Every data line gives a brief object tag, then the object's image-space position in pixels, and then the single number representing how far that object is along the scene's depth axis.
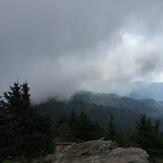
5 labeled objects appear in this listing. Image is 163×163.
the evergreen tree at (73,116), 34.21
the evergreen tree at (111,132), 19.03
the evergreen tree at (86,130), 16.85
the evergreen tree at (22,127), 13.48
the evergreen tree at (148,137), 18.66
